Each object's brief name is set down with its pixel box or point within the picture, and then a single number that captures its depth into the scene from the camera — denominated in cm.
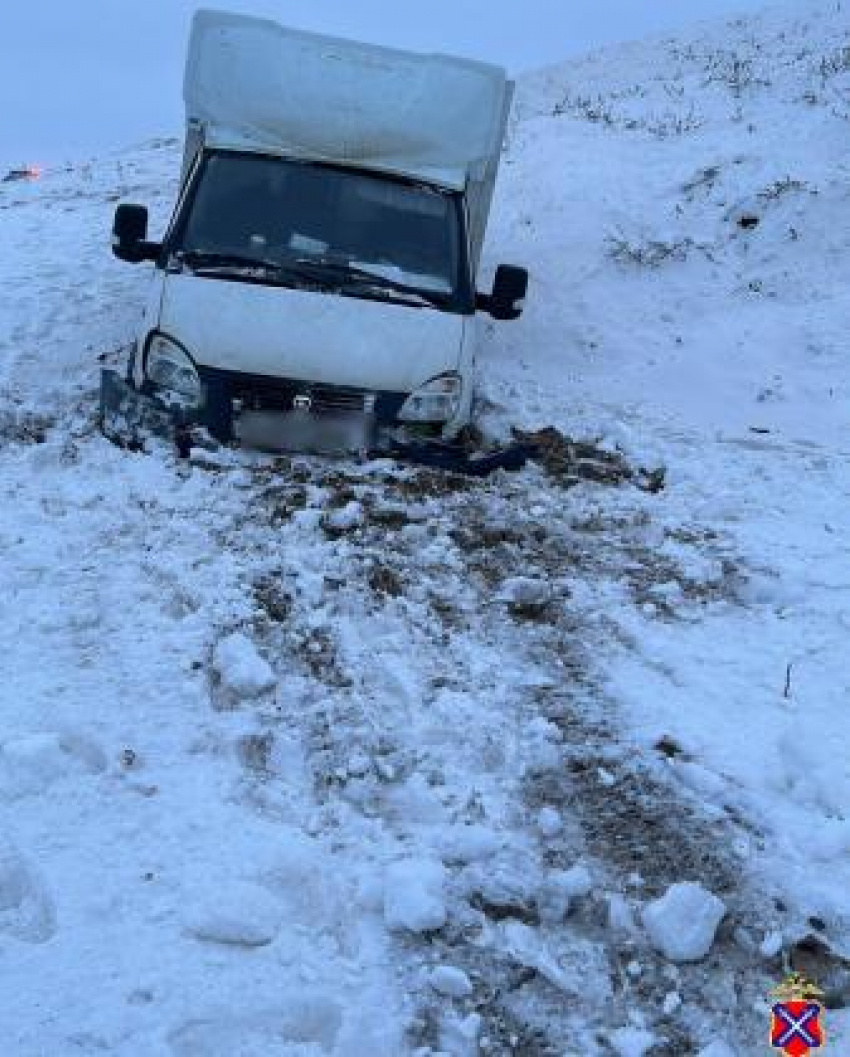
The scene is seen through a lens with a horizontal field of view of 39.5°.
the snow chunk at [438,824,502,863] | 392
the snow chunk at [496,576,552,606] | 590
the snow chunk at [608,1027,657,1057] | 324
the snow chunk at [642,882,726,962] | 355
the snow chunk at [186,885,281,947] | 349
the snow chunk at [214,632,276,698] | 482
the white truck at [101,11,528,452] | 711
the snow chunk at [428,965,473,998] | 338
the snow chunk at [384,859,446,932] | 358
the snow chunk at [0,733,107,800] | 407
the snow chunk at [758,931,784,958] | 358
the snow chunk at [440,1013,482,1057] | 321
